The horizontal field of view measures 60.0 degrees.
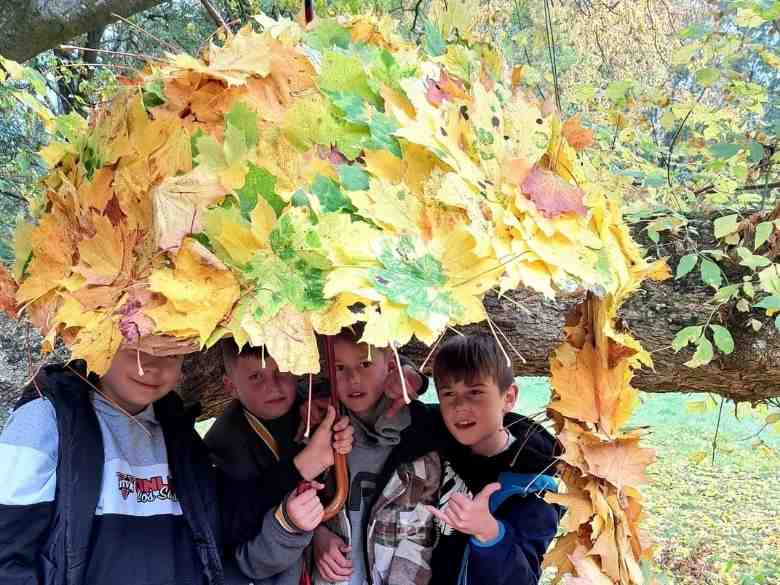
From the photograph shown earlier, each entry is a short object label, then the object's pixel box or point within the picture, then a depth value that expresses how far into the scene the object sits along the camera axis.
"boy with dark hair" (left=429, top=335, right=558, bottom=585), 1.68
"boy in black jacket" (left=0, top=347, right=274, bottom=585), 1.40
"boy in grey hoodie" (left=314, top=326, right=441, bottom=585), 1.87
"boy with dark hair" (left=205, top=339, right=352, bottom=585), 1.69
